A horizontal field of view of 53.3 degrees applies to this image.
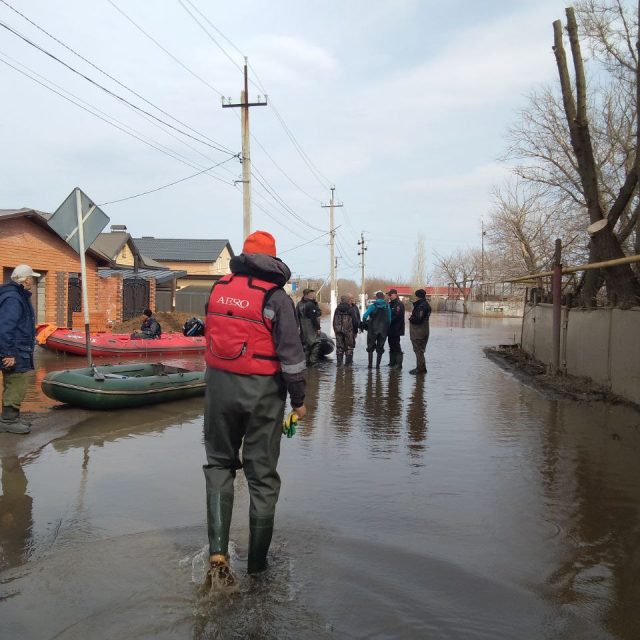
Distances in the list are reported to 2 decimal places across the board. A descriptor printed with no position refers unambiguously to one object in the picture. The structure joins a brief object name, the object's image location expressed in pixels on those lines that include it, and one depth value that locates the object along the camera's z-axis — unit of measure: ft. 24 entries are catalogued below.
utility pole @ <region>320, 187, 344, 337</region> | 118.73
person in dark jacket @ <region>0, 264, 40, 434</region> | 21.70
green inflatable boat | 26.07
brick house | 60.23
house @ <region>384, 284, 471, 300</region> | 283.18
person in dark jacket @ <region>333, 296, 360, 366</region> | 46.75
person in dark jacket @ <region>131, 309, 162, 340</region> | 54.63
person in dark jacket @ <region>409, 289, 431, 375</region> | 42.65
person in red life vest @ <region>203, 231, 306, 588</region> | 11.33
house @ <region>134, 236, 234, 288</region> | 176.96
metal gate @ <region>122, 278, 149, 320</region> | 88.07
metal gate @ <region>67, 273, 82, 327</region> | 72.33
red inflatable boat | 51.42
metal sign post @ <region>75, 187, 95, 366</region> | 26.68
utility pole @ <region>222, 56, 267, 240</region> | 68.28
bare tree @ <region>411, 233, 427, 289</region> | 332.39
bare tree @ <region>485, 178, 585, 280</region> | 110.32
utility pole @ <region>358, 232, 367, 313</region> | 239.62
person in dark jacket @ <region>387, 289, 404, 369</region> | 47.52
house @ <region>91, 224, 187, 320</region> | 87.86
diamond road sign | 26.66
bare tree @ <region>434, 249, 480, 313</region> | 275.59
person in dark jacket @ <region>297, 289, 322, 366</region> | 45.62
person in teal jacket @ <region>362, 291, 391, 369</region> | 46.42
